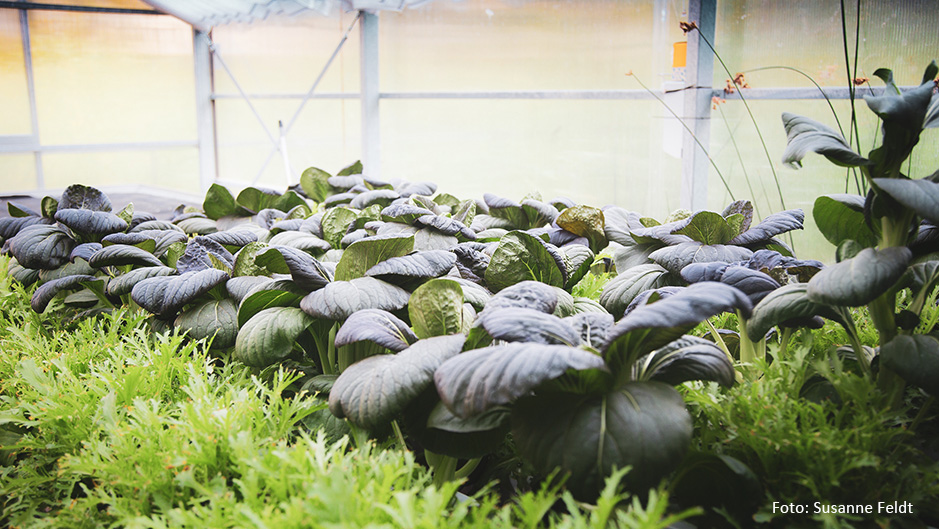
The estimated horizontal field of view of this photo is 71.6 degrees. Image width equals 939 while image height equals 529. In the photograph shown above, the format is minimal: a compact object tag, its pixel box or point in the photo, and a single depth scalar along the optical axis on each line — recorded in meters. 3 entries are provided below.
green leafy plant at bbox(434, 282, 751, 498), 0.78
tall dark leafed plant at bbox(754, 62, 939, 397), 0.86
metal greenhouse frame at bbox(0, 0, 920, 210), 3.34
